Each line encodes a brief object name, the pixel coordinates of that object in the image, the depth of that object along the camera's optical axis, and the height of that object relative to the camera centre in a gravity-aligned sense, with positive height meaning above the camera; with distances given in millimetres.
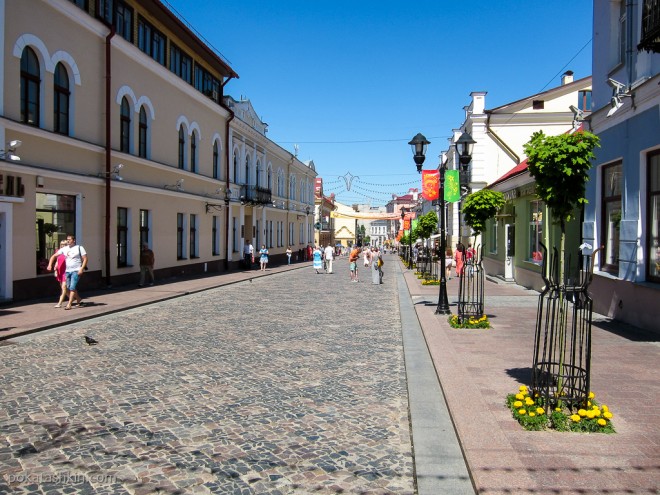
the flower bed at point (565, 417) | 4824 -1554
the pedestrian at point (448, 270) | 22339 -1231
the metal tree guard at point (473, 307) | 11031 -1343
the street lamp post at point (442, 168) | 12578 +1692
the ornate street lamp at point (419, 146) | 13234 +2239
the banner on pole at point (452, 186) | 15195 +1484
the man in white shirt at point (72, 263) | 12586 -592
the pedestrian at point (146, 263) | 18594 -858
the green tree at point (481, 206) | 12117 +754
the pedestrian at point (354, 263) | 24578 -1088
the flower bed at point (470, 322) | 10672 -1582
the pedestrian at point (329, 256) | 29312 -869
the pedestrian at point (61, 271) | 12797 -791
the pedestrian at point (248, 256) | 31016 -968
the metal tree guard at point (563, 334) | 5074 -856
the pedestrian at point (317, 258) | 30062 -1015
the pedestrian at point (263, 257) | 30297 -995
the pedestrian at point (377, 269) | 23094 -1247
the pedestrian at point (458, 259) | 20866 -714
